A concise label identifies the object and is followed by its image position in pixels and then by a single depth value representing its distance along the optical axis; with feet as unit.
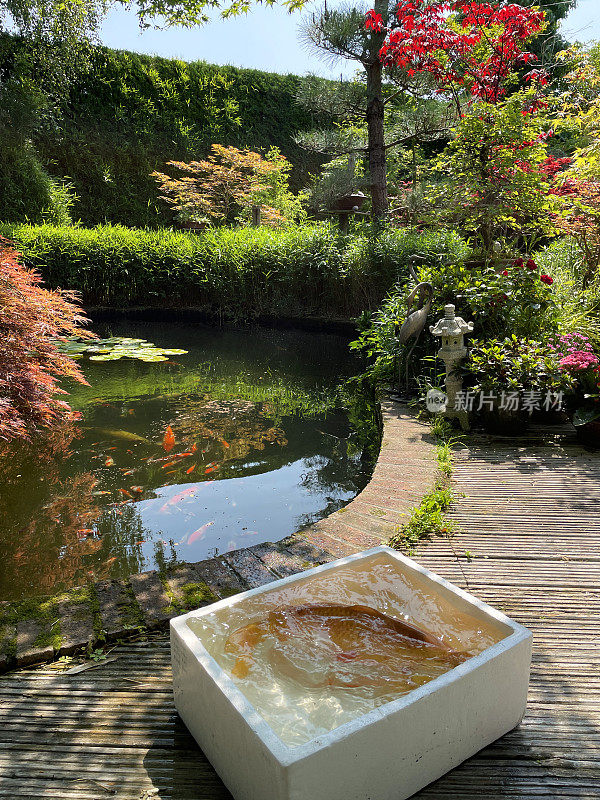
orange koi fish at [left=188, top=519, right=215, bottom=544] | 9.28
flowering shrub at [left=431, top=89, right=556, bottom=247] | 16.40
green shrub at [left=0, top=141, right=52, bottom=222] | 36.40
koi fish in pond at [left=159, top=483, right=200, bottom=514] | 10.41
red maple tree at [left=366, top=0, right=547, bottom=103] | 19.90
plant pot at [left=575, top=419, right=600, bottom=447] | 11.76
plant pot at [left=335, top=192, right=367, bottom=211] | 28.37
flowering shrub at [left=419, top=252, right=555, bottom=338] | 14.15
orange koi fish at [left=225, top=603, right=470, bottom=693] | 4.31
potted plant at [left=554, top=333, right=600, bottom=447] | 11.84
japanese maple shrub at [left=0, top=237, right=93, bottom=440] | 10.71
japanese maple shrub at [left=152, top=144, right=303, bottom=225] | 36.94
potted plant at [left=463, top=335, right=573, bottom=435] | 12.33
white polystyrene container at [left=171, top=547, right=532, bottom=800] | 3.44
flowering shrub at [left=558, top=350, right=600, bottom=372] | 12.14
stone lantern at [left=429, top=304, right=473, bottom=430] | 12.64
